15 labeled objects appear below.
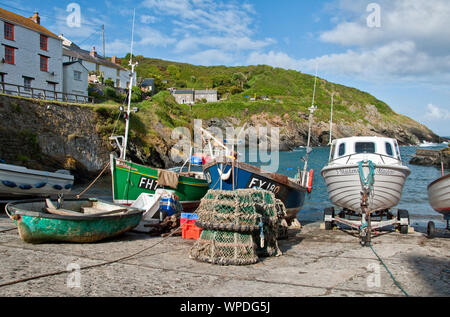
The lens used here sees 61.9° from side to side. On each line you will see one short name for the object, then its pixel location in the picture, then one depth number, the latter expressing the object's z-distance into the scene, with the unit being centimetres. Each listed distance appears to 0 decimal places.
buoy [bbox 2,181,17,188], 1294
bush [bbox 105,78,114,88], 5397
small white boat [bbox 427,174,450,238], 1052
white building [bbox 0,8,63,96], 3236
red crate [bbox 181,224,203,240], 994
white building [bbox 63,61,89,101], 3959
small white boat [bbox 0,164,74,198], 1300
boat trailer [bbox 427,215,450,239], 1040
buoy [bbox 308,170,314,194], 1718
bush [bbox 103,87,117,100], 4663
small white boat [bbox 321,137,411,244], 1023
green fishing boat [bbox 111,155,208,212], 1491
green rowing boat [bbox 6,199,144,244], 779
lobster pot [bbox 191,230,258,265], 703
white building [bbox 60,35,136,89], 5153
